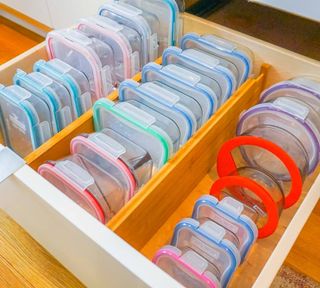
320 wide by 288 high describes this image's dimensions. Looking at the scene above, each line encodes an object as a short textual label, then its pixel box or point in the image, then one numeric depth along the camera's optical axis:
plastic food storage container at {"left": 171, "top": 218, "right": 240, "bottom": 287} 0.69
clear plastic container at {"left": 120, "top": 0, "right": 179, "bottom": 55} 1.00
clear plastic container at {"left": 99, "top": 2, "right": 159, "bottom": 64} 0.97
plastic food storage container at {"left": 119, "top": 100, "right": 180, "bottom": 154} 0.82
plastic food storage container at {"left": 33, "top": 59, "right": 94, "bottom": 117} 0.87
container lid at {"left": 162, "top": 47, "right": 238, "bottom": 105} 0.89
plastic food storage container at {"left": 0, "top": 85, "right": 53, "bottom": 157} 0.82
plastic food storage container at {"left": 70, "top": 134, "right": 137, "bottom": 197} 0.74
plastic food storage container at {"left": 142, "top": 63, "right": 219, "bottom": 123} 0.85
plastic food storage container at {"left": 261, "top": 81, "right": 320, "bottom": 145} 0.83
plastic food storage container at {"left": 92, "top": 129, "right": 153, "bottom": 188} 0.76
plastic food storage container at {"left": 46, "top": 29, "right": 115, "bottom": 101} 0.90
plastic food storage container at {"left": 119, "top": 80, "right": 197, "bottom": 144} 0.81
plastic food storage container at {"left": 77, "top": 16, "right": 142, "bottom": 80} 0.93
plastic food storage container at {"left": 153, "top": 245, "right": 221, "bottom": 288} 0.65
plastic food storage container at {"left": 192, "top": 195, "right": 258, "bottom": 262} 0.72
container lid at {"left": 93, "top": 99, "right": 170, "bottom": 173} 0.77
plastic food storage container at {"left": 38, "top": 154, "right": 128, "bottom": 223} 0.71
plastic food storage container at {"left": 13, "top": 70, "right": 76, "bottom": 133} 0.85
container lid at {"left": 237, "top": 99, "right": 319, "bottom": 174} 0.81
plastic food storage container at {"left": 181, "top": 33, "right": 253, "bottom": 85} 0.93
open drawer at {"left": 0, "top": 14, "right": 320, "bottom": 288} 0.57
